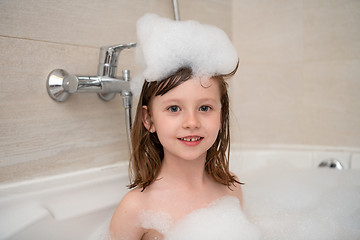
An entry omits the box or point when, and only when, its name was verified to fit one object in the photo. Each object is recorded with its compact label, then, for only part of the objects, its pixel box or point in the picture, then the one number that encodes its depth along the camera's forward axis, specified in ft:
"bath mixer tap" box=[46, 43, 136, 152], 2.98
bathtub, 2.69
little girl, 2.46
